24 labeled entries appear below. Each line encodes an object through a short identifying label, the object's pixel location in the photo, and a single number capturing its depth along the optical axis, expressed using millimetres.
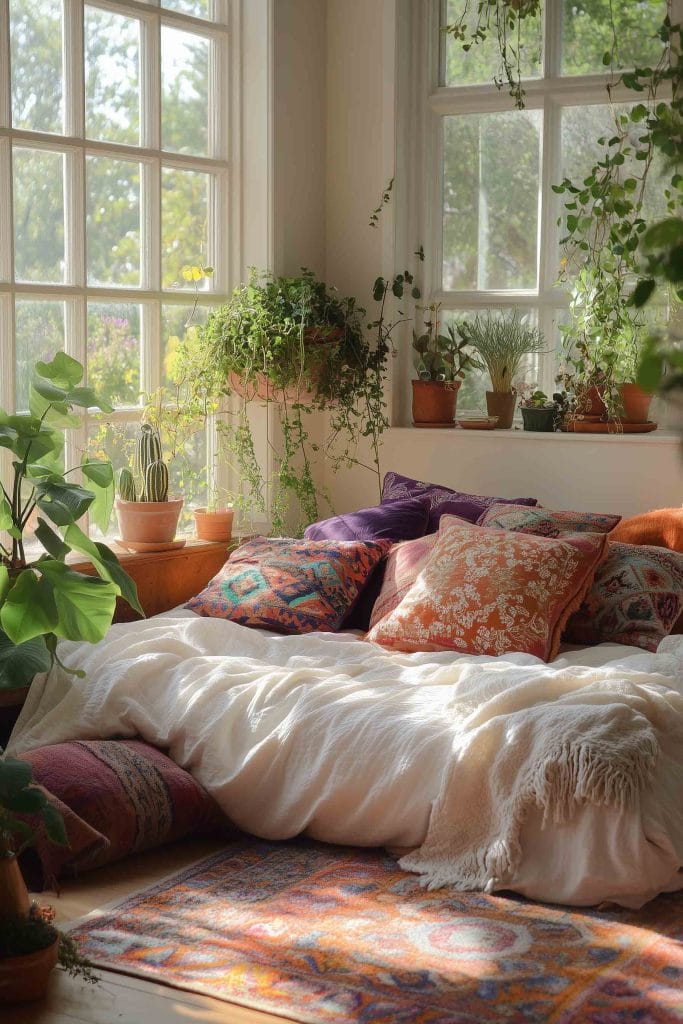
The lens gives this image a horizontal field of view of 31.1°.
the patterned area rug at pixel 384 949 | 2234
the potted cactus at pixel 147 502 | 4359
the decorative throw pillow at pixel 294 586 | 3926
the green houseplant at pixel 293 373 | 4570
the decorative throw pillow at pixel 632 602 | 3689
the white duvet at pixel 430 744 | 2689
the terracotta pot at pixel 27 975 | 2256
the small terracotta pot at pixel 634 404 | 4582
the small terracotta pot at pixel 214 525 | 4676
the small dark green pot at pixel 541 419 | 4707
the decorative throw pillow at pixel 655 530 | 3990
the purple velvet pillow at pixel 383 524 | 4312
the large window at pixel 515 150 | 4645
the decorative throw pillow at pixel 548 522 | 3957
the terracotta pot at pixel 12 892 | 2307
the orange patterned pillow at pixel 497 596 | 3547
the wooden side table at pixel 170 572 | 4266
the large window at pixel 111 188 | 4117
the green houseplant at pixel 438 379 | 4875
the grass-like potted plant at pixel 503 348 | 4777
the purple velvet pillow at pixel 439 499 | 4266
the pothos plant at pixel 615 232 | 4441
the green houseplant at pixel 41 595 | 2279
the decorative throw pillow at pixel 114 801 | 2861
